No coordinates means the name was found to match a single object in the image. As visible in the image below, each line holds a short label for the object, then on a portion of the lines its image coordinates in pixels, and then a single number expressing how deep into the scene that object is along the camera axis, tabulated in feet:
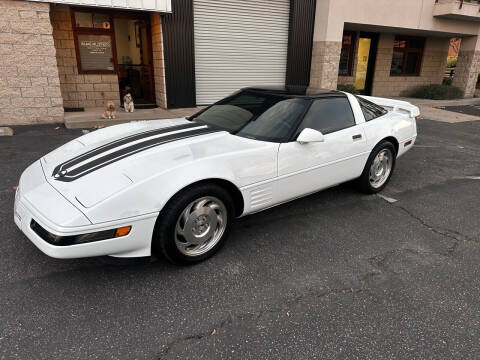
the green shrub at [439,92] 50.01
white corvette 7.50
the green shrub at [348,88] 44.55
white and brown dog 29.86
